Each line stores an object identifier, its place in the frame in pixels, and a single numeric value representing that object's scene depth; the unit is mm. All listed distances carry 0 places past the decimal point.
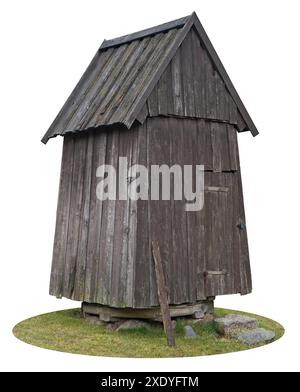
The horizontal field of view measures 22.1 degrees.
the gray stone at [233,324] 14602
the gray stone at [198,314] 15102
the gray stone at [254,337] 14184
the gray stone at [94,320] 15173
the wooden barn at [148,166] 14258
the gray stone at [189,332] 14352
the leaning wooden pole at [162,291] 13898
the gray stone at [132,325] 14703
